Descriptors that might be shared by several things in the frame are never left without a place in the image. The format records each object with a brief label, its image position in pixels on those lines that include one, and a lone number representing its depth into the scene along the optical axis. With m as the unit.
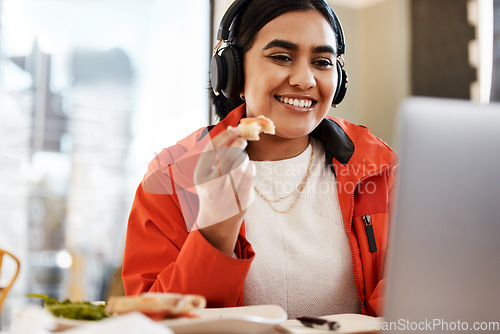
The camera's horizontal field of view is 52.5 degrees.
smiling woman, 1.18
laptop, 0.49
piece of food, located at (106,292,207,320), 0.61
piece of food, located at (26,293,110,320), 0.65
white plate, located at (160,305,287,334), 0.57
